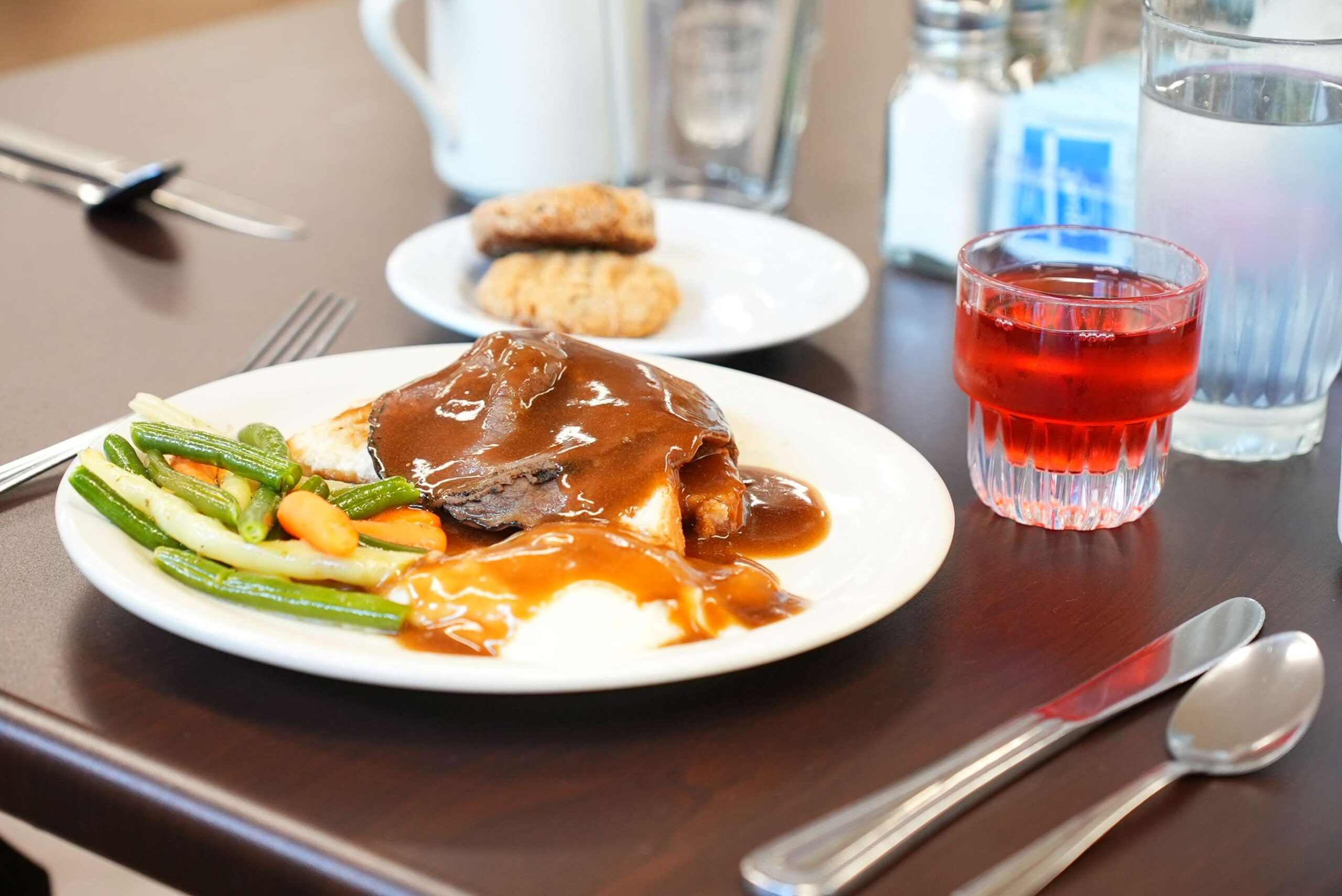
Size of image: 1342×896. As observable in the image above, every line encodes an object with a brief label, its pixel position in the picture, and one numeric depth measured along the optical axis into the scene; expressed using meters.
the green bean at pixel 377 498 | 0.77
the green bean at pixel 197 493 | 0.76
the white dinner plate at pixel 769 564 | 0.70
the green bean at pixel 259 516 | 0.75
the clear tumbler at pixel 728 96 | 1.08
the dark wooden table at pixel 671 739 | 0.68
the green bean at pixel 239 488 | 0.78
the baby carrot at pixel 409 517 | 0.78
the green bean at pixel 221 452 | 0.78
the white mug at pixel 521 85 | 1.05
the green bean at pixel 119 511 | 0.75
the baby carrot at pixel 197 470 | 0.80
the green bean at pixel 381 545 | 0.76
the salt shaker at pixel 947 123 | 0.98
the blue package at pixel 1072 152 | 0.95
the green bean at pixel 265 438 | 0.81
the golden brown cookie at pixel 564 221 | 0.96
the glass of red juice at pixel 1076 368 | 0.79
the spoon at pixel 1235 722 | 0.68
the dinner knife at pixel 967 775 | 0.66
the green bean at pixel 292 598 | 0.72
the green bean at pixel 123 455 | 0.78
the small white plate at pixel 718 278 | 0.91
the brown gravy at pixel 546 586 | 0.72
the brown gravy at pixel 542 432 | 0.78
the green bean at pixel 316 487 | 0.78
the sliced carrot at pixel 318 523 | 0.75
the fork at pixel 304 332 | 0.92
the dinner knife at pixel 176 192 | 1.06
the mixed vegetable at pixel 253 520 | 0.73
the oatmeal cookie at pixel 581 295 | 0.93
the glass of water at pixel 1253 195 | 0.81
